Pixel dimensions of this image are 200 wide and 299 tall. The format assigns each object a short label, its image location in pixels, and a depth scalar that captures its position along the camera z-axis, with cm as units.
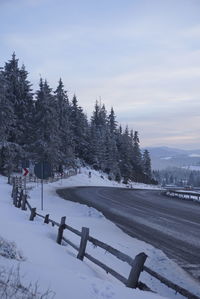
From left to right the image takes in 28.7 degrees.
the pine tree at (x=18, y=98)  5650
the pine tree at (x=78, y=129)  8925
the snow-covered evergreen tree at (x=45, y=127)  5709
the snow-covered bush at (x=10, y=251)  785
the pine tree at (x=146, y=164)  12888
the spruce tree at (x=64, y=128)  7325
